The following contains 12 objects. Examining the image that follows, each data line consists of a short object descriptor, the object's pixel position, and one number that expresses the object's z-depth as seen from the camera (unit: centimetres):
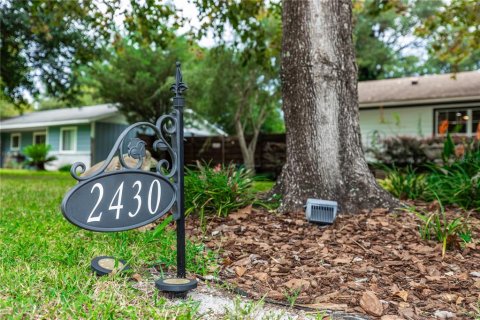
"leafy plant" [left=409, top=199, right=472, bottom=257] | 352
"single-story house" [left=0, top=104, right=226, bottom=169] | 2159
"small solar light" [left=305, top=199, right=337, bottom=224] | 412
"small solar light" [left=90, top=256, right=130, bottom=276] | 269
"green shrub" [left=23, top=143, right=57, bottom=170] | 2205
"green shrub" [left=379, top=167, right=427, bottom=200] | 583
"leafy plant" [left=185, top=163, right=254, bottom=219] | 443
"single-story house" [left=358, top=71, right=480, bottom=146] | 1548
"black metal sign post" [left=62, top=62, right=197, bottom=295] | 220
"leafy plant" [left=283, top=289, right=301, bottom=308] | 254
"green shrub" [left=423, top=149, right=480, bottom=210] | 512
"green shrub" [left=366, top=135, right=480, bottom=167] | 1202
